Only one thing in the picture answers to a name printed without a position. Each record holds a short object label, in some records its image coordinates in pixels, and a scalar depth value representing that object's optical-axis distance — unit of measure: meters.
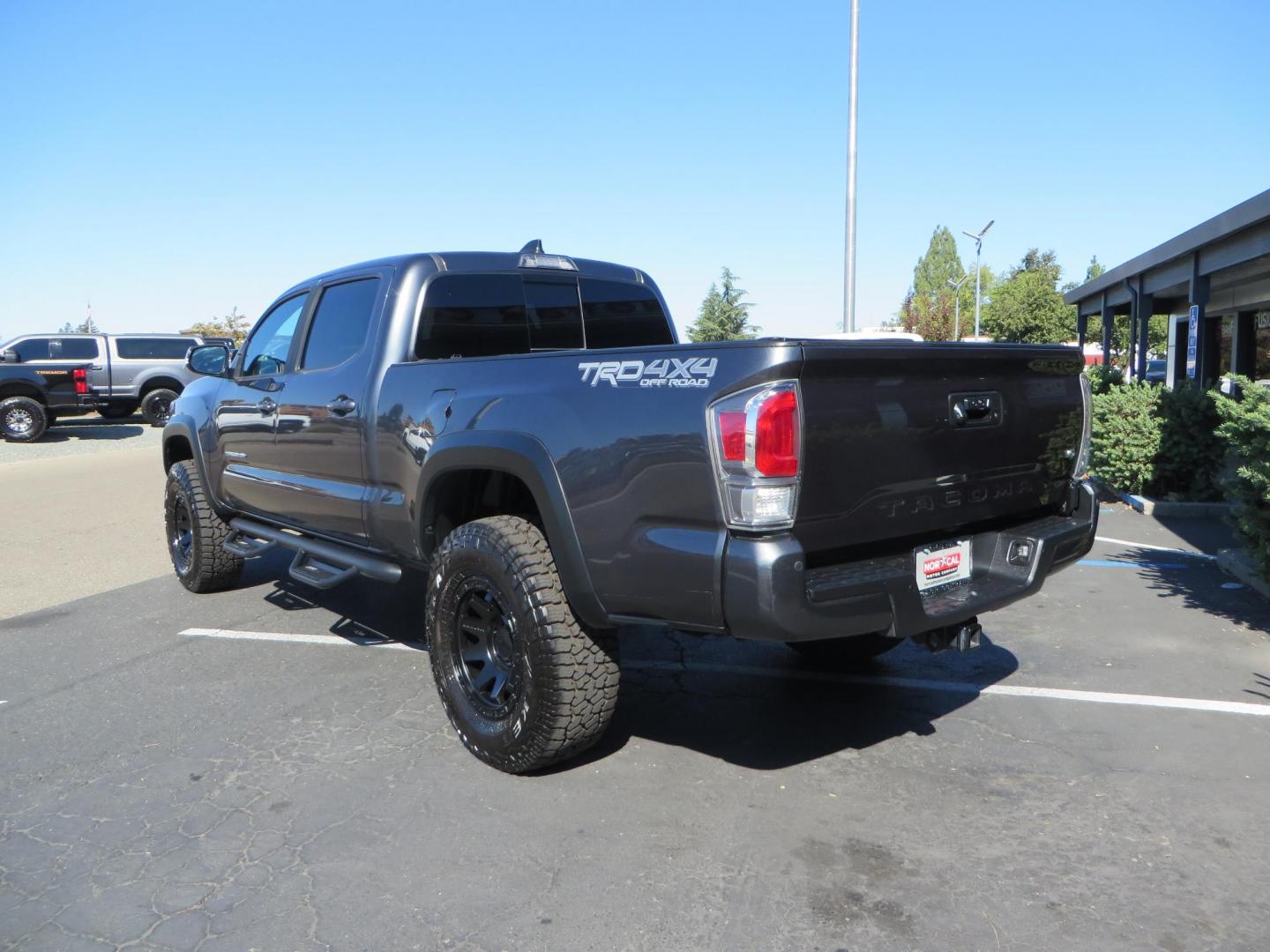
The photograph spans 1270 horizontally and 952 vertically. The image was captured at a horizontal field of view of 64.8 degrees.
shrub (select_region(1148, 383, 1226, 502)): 9.70
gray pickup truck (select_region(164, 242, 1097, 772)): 3.09
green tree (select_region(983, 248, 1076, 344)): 56.62
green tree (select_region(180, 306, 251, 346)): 44.59
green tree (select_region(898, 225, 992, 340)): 60.44
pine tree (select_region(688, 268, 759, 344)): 53.77
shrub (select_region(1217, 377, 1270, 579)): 5.50
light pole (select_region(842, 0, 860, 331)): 16.34
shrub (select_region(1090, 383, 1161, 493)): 10.07
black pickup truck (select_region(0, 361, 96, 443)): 19.92
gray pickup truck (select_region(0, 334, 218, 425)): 22.00
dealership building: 13.20
